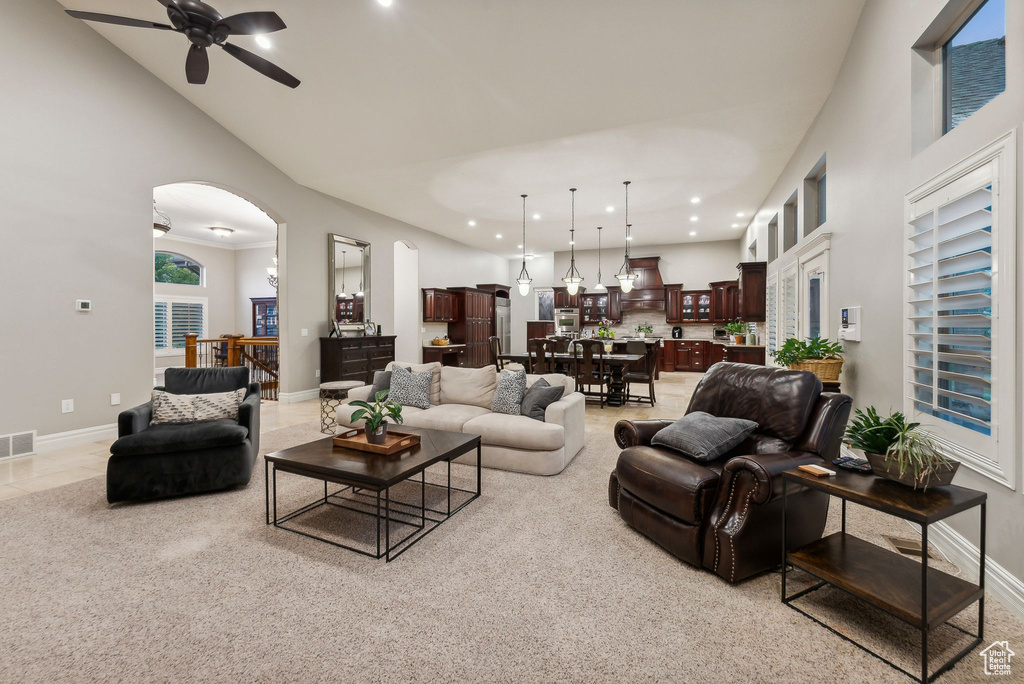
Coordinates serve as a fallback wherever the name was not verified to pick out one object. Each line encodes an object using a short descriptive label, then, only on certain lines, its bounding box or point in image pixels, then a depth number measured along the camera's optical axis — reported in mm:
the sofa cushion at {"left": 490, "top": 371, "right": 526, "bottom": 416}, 3955
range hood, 11586
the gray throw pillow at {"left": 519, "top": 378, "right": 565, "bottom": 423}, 3809
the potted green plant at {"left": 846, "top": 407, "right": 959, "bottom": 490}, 1666
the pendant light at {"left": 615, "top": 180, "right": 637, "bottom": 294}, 8071
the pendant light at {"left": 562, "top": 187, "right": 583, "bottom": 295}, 8396
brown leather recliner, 2074
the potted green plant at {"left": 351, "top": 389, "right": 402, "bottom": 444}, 2699
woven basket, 3750
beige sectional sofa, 3578
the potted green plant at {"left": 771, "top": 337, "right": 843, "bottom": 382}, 3766
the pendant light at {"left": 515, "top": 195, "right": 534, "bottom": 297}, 8372
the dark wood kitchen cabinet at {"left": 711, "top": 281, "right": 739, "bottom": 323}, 10555
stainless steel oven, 12375
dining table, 6445
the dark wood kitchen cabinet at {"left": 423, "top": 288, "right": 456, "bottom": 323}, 9992
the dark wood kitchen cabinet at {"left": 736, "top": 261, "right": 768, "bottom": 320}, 7133
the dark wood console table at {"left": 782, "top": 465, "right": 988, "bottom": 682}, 1544
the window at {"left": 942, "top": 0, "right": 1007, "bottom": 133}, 2244
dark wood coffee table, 2371
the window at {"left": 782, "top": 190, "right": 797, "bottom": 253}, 6184
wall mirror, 7590
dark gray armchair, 2994
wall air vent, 4035
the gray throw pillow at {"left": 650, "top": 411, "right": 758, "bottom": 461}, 2438
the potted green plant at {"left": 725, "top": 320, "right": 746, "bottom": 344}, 7737
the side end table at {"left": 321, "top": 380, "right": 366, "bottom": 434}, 4758
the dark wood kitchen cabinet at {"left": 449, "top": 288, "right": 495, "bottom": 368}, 10773
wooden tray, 2686
